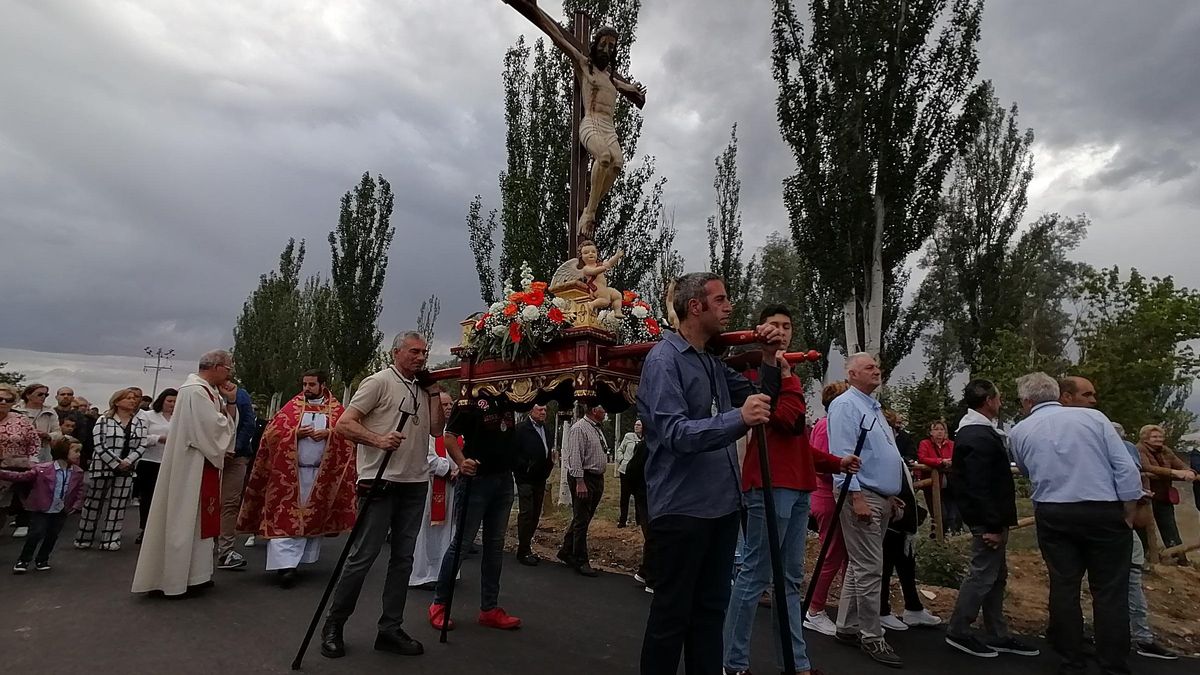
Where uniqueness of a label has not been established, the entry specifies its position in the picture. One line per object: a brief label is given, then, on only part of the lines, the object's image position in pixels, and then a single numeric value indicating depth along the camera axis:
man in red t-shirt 3.51
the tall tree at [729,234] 19.28
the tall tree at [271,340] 26.42
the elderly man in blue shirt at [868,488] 4.18
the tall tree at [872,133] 12.23
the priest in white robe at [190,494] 4.98
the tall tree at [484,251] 15.52
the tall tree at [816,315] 15.35
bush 6.49
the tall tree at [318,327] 20.81
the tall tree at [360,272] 20.39
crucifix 5.42
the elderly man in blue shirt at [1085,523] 3.94
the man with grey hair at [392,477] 3.85
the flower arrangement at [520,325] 3.81
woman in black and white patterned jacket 6.59
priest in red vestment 5.91
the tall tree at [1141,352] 16.89
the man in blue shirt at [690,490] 2.53
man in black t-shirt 4.39
